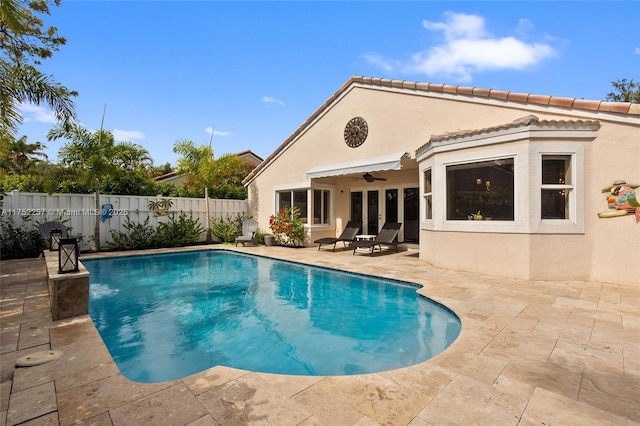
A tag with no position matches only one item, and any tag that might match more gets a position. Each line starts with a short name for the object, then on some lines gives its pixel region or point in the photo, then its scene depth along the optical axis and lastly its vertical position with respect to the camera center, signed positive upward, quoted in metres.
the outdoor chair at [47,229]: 15.97 -0.78
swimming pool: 5.74 -2.85
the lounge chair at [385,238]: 15.96 -1.46
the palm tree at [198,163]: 23.77 +4.23
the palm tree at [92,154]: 17.94 +3.83
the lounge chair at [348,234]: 18.16 -1.39
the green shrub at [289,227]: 20.25 -0.99
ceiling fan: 17.53 +2.08
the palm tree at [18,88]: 9.11 +5.25
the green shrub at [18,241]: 16.02 -1.46
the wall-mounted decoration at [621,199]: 9.36 +0.35
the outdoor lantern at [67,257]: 6.97 -0.99
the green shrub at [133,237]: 19.58 -1.56
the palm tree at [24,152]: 36.00 +8.22
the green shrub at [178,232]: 21.27 -1.36
